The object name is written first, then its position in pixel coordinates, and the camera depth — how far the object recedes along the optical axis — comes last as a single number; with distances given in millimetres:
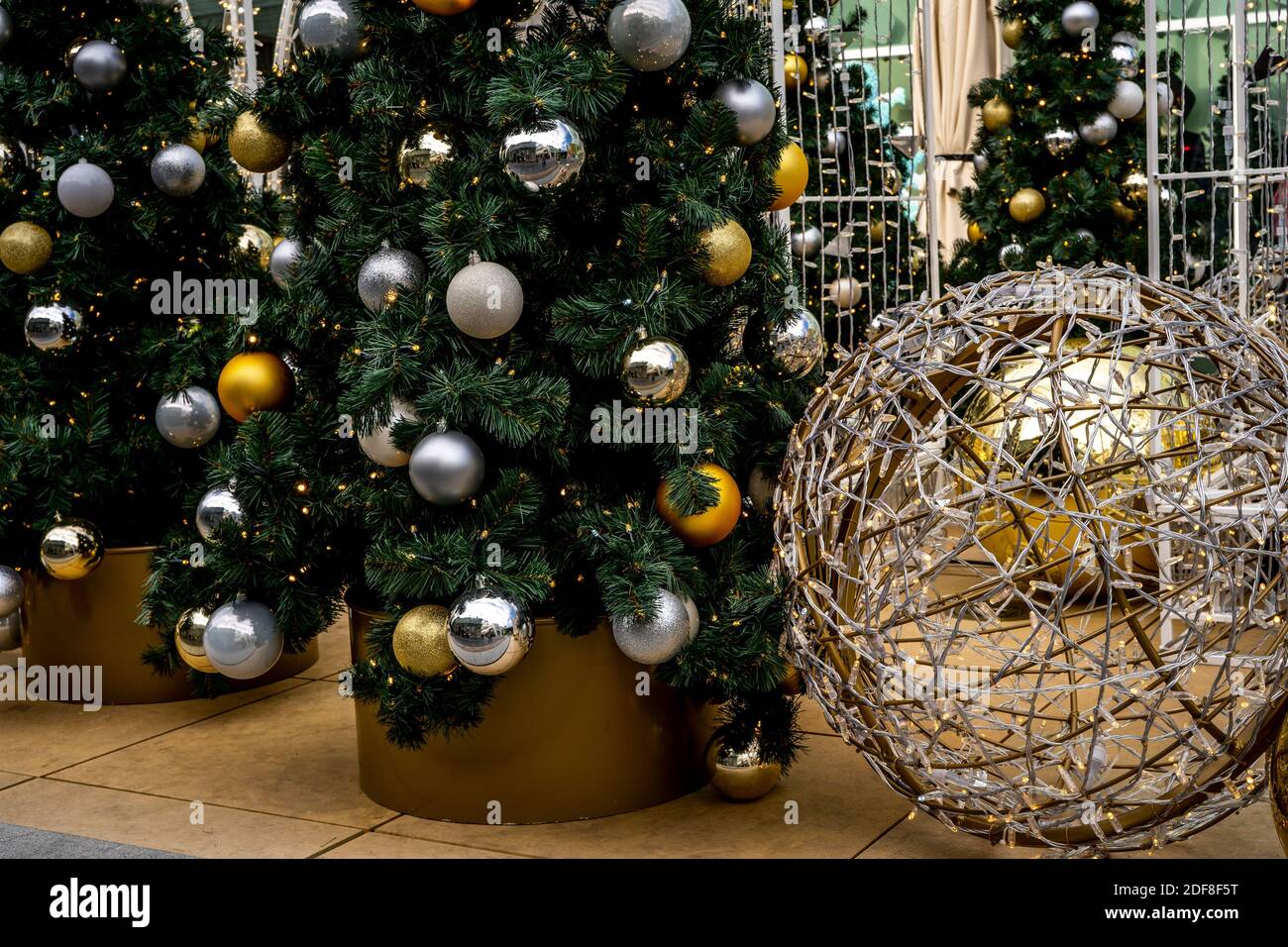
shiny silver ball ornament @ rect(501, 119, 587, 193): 2811
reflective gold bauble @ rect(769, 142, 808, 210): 3314
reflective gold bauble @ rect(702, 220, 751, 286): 3037
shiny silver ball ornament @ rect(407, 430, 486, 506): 2863
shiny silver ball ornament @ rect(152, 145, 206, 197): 4129
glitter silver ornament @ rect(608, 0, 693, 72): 2908
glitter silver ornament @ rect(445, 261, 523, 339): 2846
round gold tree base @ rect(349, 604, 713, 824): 3107
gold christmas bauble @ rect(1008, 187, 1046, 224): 6383
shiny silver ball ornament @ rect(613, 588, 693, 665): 2904
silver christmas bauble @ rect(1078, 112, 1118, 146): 6285
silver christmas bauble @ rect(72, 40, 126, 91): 4129
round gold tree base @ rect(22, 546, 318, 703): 4234
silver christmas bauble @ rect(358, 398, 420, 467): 2949
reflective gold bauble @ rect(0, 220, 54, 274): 4109
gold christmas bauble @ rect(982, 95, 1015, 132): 6547
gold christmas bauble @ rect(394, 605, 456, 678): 2920
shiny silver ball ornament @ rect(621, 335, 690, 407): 2889
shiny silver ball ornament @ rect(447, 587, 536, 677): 2816
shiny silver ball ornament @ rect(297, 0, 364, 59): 3170
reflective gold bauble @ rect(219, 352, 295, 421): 3412
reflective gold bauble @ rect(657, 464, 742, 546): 3049
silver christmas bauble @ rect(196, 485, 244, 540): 3377
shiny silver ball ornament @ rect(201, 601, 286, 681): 3320
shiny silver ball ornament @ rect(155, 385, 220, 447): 4016
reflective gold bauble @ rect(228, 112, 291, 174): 3330
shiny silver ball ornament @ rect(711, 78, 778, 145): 3072
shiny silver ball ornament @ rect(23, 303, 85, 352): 4066
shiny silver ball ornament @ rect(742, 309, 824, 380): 3289
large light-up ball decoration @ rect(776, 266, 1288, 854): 2412
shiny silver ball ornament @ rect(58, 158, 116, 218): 4035
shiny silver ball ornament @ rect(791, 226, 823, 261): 6445
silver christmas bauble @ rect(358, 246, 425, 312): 3037
